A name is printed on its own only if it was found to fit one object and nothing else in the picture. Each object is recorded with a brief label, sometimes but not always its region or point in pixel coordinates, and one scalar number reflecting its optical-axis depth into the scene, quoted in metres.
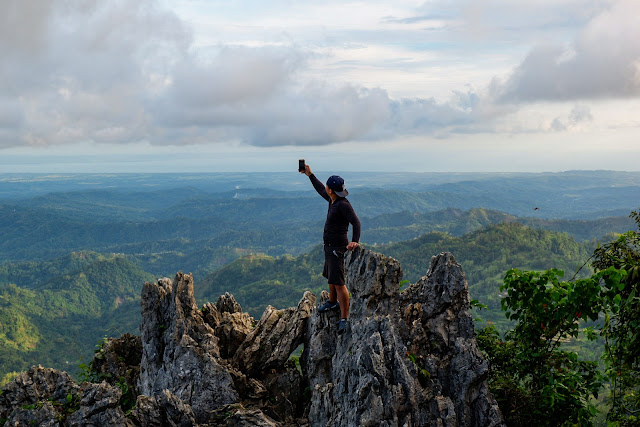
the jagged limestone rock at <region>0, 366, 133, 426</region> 13.66
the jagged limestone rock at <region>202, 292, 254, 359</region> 18.77
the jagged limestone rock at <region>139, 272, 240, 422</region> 15.86
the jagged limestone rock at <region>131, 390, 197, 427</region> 14.09
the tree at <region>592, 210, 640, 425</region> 11.45
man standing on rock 15.04
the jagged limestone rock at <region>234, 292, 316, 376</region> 16.97
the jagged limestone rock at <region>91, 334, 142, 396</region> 19.02
